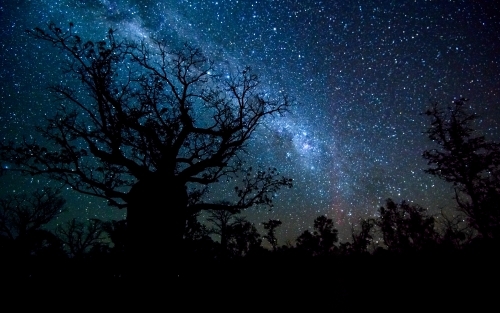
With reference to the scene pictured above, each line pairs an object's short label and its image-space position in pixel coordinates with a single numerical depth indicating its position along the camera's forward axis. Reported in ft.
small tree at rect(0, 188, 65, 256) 90.94
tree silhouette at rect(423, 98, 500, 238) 50.57
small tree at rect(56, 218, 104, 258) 114.73
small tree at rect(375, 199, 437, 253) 88.94
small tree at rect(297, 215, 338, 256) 103.45
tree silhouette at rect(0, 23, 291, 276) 26.30
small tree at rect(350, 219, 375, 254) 109.81
